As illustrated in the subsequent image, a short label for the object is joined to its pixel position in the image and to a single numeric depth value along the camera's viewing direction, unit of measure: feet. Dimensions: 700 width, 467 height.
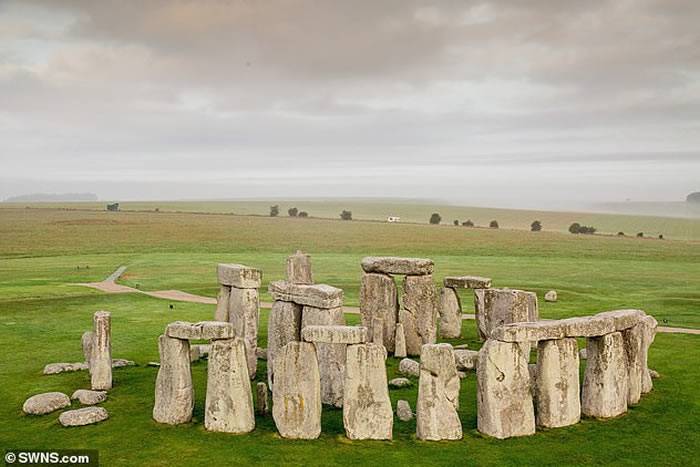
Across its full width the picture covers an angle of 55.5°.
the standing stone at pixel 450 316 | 77.77
